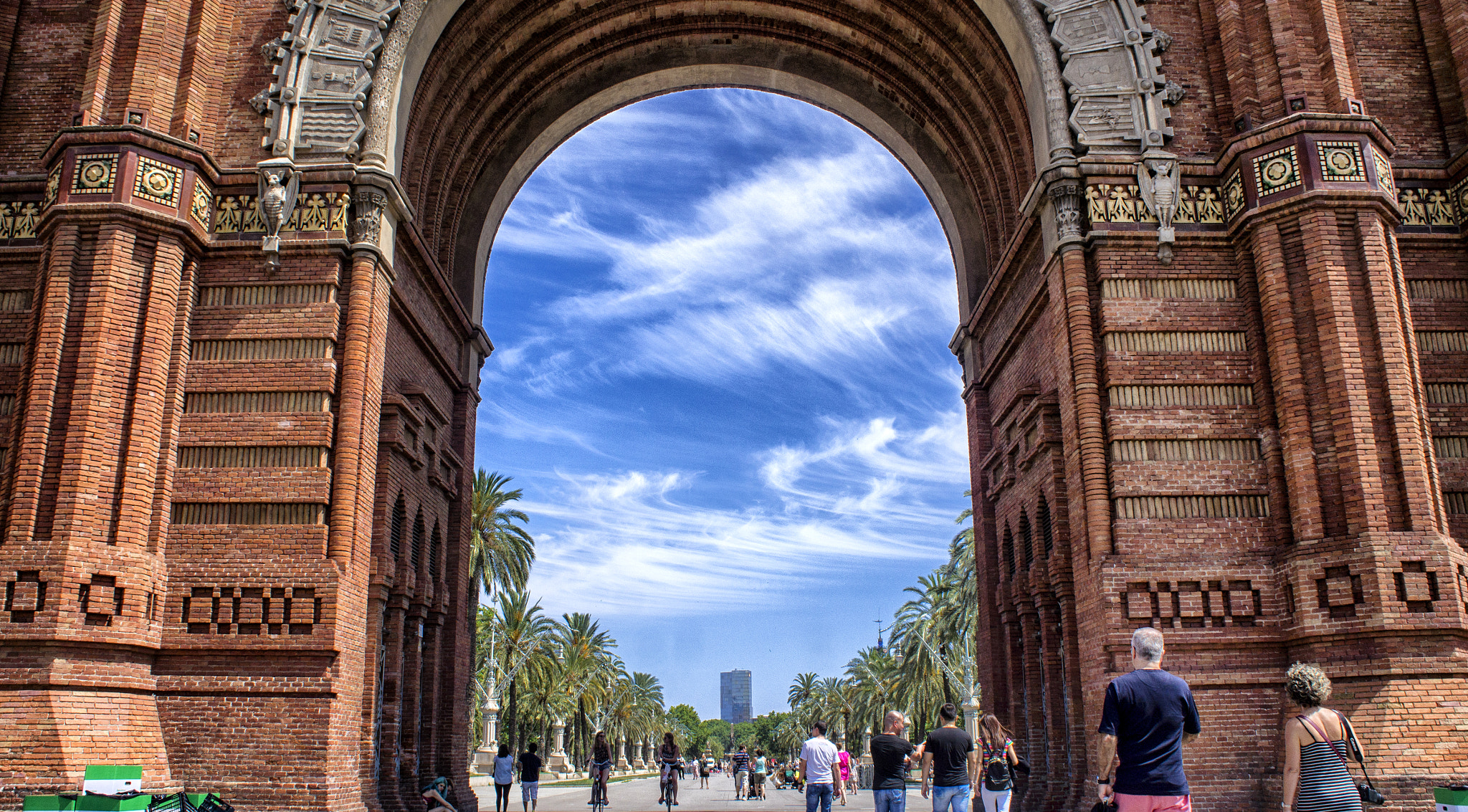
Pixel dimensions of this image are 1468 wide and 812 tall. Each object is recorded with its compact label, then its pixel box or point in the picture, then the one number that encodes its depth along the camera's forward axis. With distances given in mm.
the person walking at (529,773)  21141
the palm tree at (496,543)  36000
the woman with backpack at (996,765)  12508
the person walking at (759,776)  36922
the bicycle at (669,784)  26062
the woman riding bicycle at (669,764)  26312
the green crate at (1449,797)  10969
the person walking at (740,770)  38031
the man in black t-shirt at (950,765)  10352
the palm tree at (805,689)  107938
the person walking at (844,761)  26062
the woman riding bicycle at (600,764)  22141
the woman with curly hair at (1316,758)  6781
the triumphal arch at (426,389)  12859
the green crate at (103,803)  11344
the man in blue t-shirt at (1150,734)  6238
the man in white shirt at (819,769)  12273
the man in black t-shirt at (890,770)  10727
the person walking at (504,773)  20250
